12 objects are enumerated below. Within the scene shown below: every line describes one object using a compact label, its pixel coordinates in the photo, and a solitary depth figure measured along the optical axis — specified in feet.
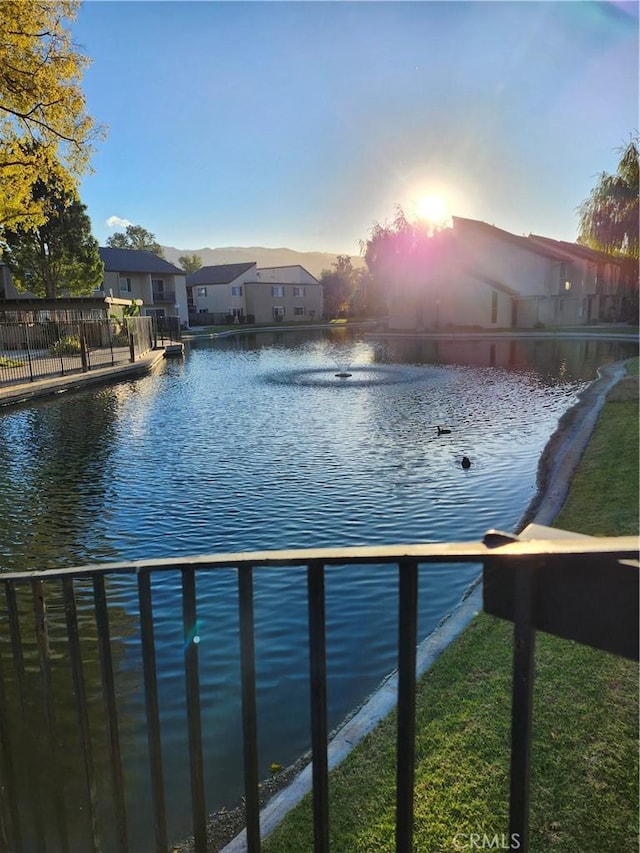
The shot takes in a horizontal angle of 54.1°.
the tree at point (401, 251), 172.04
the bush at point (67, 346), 95.68
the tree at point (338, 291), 284.00
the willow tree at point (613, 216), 114.52
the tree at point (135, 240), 383.04
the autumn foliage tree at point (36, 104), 52.11
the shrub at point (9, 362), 72.00
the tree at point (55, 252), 121.80
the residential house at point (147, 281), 182.80
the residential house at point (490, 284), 161.48
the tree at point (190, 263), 377.30
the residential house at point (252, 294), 238.07
